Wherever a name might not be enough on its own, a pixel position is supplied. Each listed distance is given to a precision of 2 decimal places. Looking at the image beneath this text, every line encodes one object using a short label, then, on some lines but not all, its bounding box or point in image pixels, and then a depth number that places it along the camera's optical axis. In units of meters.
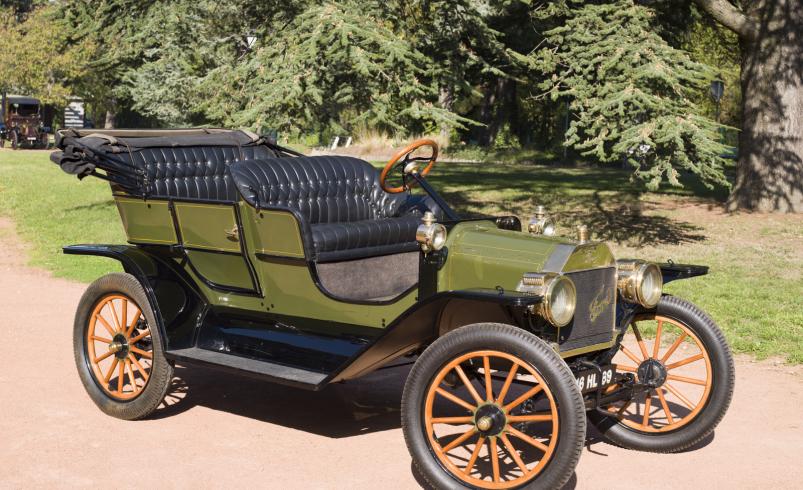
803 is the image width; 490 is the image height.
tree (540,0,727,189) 10.62
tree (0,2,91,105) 35.50
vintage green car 4.69
